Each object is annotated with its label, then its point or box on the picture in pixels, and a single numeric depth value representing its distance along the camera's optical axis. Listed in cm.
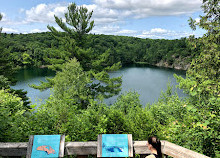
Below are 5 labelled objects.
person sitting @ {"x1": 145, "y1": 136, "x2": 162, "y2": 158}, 180
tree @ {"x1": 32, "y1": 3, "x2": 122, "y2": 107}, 1994
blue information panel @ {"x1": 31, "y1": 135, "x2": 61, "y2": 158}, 208
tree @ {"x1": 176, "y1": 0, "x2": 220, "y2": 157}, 267
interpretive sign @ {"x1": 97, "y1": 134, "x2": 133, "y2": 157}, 210
